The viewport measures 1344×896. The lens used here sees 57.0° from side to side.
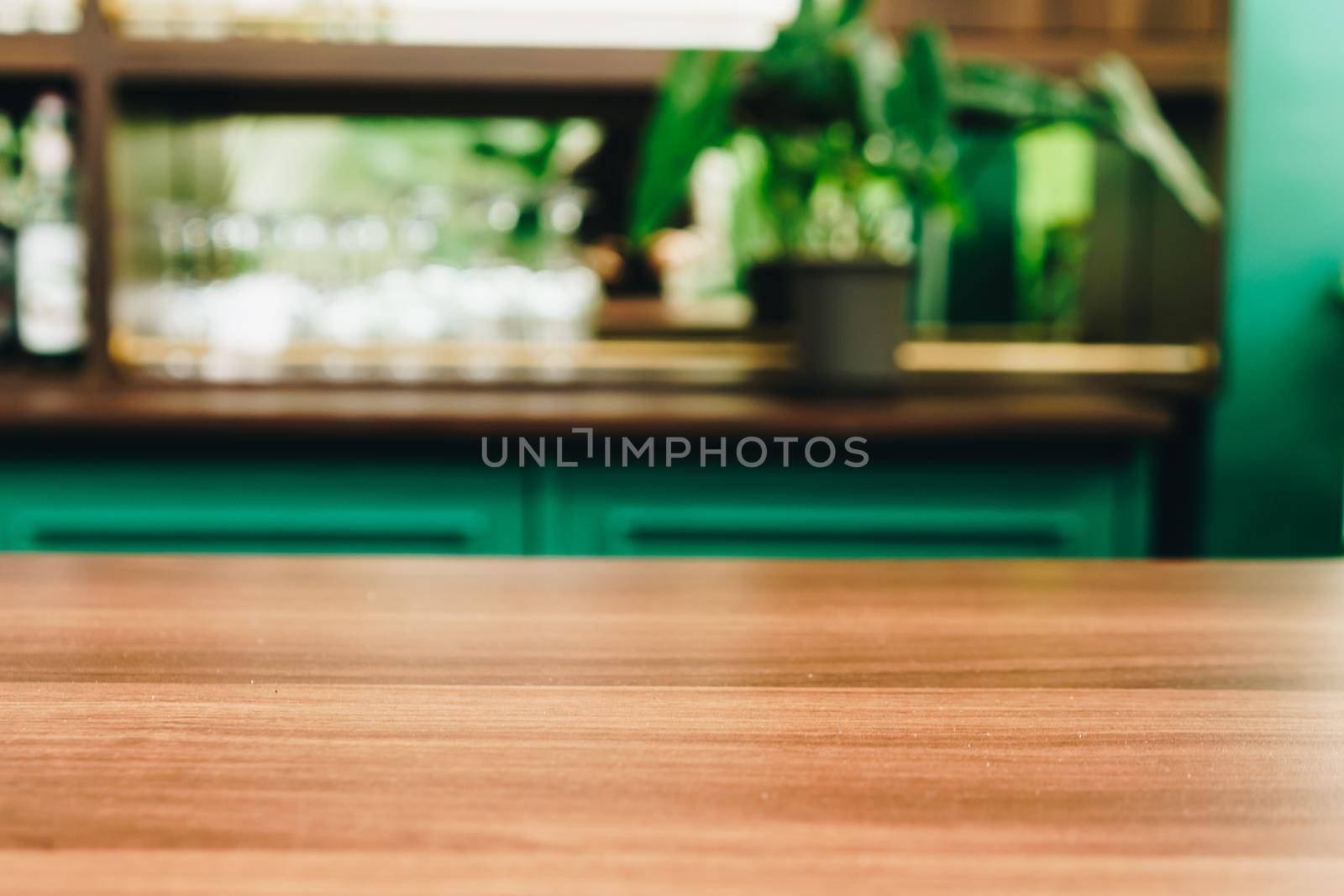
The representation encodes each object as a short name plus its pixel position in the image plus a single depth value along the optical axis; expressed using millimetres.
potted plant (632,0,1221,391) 1389
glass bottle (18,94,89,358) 1706
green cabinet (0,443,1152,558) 1409
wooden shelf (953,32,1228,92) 1626
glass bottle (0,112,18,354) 1738
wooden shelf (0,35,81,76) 1604
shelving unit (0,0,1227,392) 1608
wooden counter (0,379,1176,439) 1360
